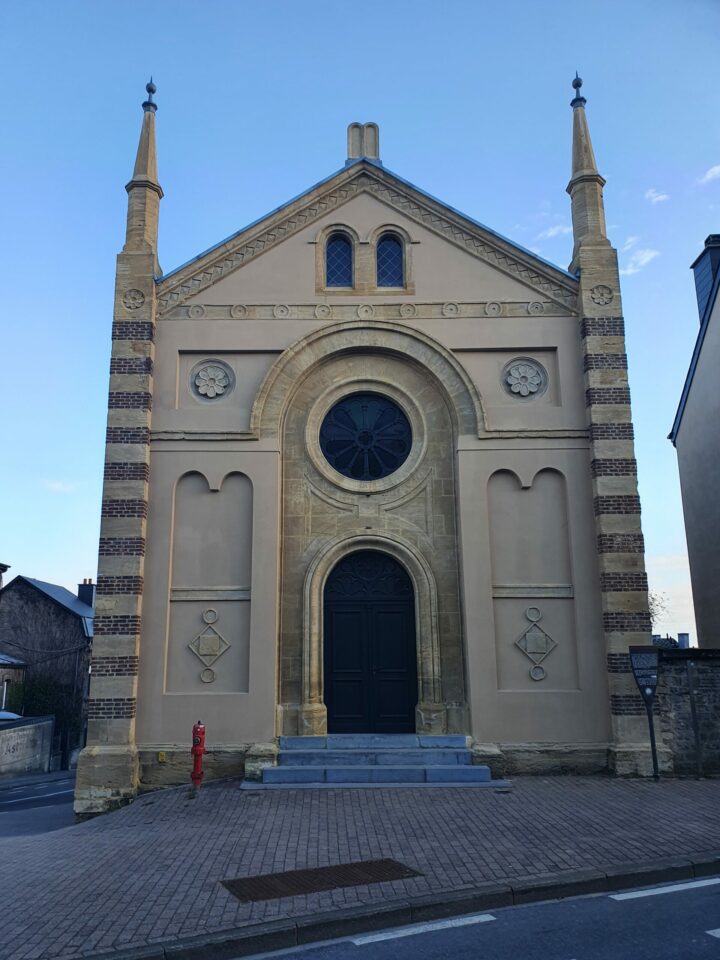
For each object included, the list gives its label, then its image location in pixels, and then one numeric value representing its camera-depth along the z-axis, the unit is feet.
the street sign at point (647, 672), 39.69
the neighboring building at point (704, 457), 62.90
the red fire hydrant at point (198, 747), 38.04
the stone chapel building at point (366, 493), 42.24
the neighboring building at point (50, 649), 111.14
